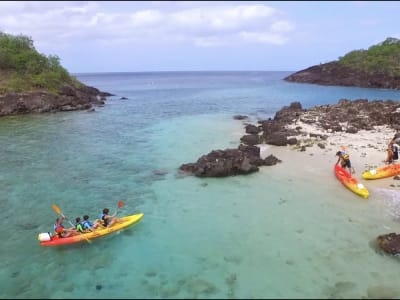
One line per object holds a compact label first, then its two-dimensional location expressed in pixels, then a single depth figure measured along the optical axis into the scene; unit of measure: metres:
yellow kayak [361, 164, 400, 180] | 22.58
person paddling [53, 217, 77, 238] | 16.14
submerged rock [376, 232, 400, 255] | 14.79
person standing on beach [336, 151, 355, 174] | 23.41
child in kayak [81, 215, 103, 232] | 16.64
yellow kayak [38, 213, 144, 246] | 16.02
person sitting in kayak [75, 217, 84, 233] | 16.50
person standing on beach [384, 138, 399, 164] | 24.70
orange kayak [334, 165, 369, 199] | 20.39
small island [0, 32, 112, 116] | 54.97
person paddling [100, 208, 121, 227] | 17.00
